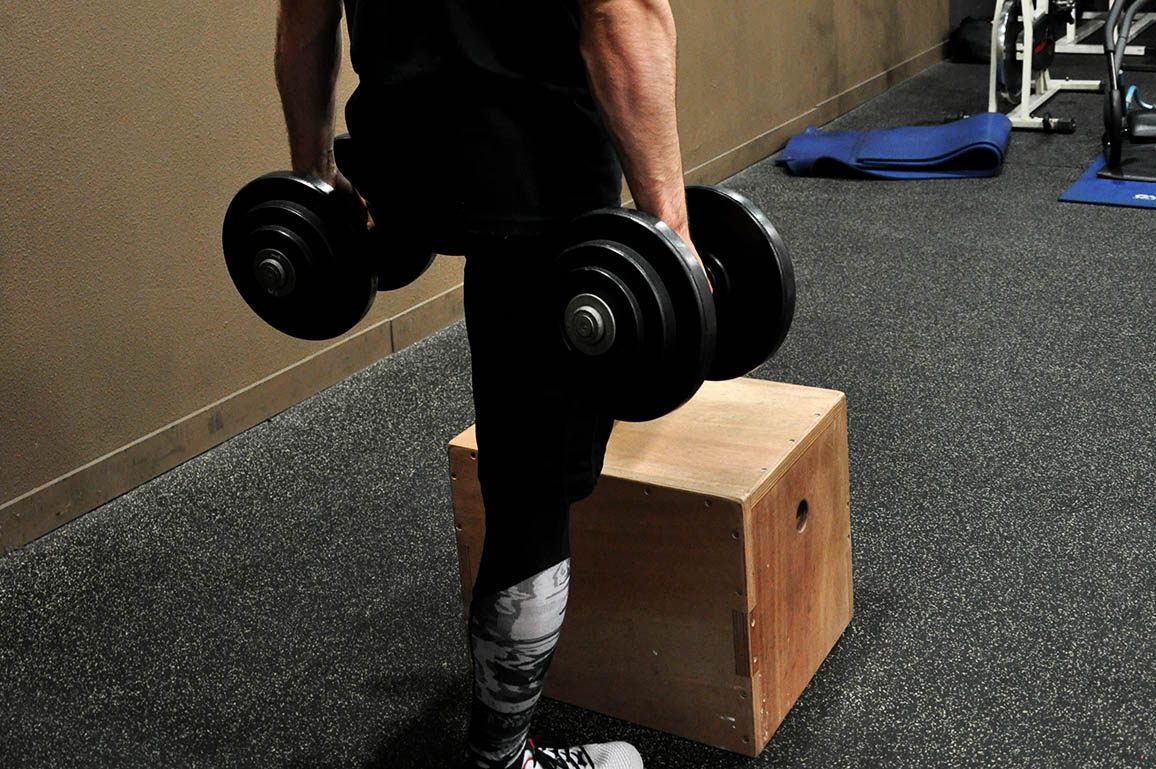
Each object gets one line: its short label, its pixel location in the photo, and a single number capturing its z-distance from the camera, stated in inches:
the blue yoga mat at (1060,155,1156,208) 143.7
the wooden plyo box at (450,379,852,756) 60.3
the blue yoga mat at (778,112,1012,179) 160.1
